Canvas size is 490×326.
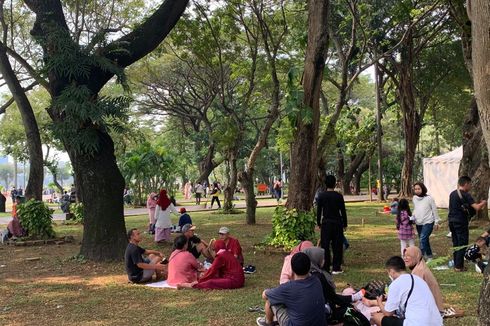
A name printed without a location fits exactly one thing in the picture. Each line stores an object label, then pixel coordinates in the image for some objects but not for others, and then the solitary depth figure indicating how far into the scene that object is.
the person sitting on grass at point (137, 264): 8.22
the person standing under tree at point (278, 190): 30.93
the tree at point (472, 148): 13.27
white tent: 20.80
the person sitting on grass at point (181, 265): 7.98
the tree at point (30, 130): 14.42
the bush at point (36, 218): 13.87
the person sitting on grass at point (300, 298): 4.68
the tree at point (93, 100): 9.59
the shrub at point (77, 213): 19.03
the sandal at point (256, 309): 6.35
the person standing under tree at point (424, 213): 8.90
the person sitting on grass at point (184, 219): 11.53
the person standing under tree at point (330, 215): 8.62
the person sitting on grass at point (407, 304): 4.36
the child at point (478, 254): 7.48
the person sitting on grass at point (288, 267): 6.03
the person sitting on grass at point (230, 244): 8.57
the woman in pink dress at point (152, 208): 14.09
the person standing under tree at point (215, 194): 25.74
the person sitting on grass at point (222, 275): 7.76
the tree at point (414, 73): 20.23
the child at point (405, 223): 9.09
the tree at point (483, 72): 3.73
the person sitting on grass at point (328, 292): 5.30
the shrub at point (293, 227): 10.31
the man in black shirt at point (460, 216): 8.45
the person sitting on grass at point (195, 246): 9.11
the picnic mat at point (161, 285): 8.05
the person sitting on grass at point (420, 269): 5.34
